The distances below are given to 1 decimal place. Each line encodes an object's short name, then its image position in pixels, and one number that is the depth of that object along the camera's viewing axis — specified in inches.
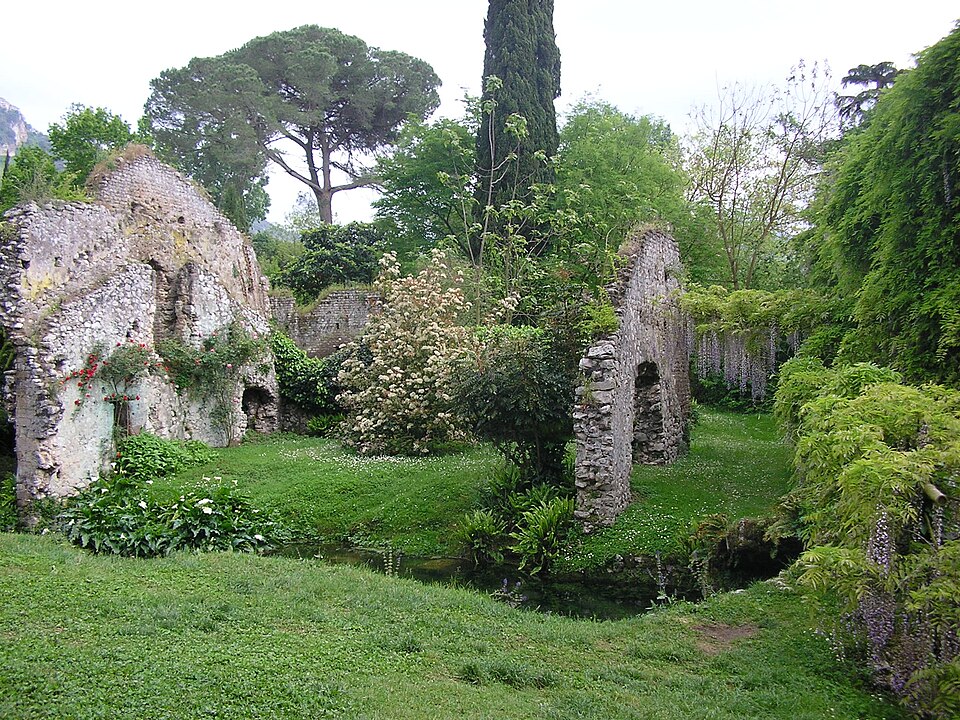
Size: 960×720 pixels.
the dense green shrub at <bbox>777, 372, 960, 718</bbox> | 185.5
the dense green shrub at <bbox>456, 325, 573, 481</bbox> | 424.5
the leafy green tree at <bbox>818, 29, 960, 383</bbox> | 279.4
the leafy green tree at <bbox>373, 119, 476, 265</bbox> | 937.5
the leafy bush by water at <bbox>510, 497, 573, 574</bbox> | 383.9
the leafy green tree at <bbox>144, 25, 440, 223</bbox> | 1151.0
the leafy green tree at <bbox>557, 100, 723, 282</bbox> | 836.8
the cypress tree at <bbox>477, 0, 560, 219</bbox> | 861.8
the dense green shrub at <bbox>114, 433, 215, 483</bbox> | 492.4
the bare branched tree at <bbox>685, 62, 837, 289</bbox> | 845.2
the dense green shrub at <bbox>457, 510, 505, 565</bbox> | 398.9
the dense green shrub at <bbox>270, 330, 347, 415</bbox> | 661.9
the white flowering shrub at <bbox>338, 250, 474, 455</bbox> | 561.9
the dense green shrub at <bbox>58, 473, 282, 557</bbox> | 381.4
